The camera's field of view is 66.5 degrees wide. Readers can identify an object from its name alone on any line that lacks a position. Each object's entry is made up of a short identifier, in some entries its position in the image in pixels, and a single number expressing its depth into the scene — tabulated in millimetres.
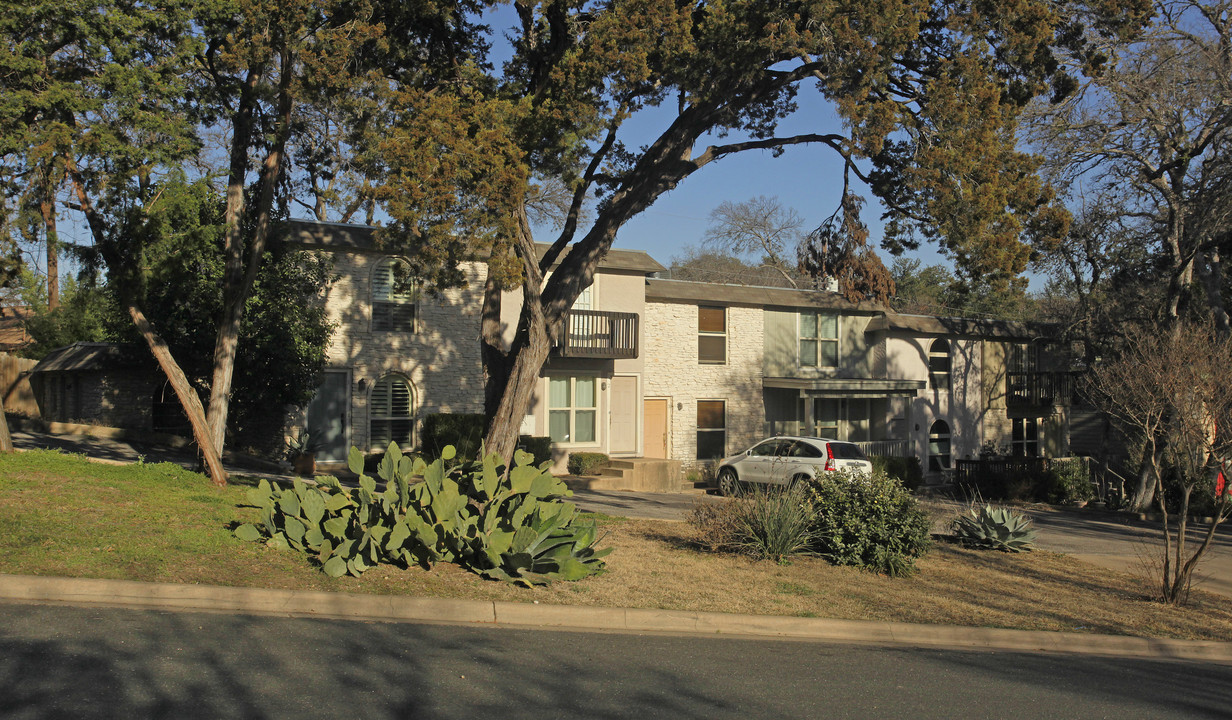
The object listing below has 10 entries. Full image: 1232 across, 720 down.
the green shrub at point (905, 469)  26344
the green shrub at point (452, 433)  22312
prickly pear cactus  9148
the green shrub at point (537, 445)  23266
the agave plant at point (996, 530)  13297
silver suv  19438
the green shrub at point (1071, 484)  26047
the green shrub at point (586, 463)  24156
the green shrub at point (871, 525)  11211
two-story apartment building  23406
